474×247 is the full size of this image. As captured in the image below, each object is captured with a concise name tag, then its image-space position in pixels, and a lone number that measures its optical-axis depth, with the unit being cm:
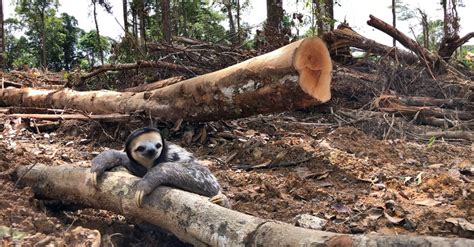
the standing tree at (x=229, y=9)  2384
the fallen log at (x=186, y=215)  225
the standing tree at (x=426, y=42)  1702
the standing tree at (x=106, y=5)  1964
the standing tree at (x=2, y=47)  1477
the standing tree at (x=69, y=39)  3572
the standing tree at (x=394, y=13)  3017
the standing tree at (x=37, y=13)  2742
